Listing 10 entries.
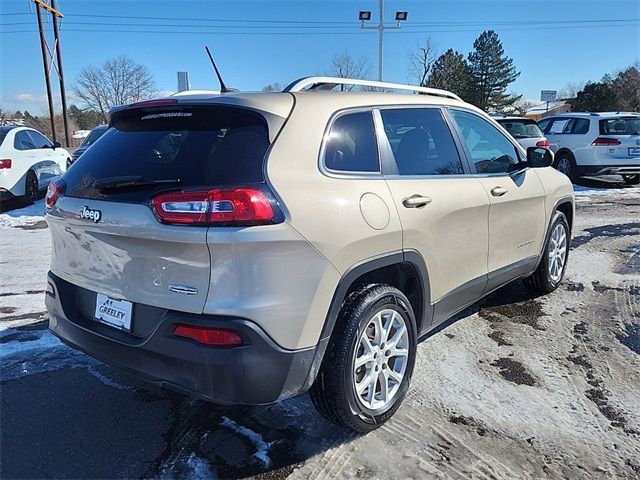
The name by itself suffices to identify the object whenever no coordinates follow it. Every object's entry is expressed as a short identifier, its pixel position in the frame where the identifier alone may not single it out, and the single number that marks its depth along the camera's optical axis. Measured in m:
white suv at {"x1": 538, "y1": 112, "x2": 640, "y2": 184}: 11.69
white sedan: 9.02
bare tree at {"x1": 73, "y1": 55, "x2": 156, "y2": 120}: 44.59
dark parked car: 9.80
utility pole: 21.03
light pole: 26.33
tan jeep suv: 2.10
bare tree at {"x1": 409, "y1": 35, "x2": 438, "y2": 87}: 38.28
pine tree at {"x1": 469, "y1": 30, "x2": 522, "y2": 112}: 50.56
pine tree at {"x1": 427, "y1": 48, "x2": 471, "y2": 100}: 42.22
